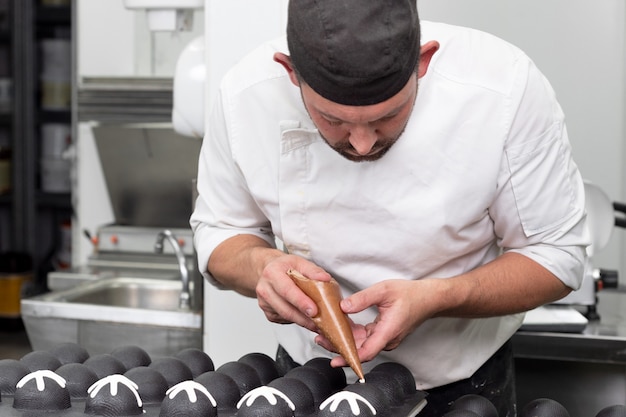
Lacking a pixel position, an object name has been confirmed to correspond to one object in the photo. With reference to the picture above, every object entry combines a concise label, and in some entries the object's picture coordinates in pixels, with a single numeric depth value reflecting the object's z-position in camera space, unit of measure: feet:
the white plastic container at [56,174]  19.57
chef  5.04
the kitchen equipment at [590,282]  8.36
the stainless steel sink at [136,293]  11.59
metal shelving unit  19.10
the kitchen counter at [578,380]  8.52
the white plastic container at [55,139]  19.42
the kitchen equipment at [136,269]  9.76
